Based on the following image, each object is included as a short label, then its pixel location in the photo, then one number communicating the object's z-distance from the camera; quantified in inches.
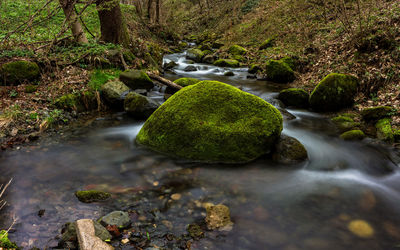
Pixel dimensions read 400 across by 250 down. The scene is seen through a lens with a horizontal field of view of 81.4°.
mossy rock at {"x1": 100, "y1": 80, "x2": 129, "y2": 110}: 291.6
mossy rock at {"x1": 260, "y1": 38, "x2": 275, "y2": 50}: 588.6
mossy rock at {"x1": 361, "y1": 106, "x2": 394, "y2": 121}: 237.5
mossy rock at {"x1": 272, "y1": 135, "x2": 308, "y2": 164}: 185.5
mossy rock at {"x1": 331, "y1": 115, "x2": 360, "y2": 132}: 250.5
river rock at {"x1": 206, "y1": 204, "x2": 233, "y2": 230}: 119.9
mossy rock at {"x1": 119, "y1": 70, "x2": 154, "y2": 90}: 326.3
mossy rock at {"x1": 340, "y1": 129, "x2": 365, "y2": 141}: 223.3
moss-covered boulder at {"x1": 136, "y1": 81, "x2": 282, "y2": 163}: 179.6
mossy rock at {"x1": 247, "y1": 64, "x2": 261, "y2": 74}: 495.8
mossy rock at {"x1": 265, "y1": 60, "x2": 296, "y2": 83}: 418.6
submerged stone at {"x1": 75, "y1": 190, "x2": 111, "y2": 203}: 135.6
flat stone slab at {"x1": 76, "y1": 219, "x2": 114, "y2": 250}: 93.0
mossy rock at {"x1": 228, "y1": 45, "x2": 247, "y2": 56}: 631.7
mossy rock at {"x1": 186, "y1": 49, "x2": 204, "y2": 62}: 652.1
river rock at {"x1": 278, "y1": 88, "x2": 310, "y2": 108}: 317.4
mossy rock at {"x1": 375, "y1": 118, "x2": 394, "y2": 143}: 213.1
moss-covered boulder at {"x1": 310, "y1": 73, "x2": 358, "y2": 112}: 283.0
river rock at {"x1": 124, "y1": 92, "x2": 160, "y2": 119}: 272.8
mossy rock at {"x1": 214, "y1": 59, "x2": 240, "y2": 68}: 562.4
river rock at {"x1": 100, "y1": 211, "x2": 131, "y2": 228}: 114.1
